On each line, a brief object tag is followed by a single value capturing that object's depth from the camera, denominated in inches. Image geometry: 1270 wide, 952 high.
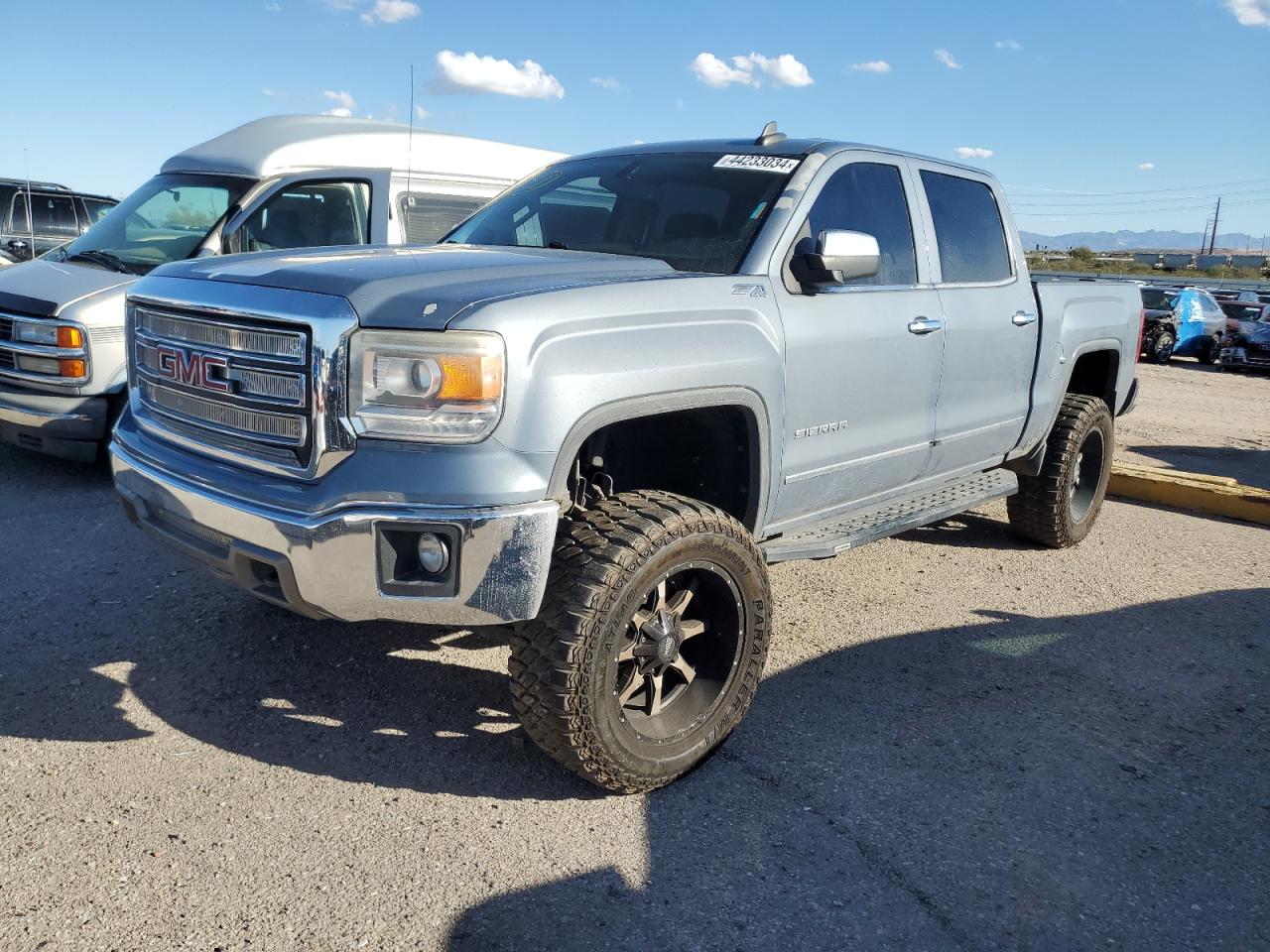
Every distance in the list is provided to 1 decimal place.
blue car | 833.5
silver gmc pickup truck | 108.4
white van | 246.8
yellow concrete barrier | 278.2
